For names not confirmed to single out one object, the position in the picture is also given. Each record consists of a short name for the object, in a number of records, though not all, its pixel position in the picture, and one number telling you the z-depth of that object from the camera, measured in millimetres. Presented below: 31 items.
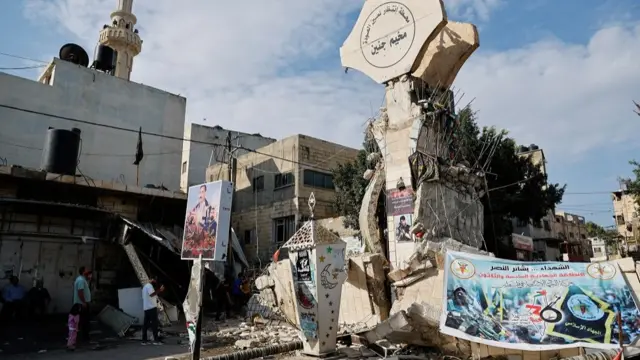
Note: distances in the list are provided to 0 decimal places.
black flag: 20203
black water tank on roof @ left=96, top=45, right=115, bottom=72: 22864
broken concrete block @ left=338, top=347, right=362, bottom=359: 7741
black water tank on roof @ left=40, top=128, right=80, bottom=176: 15648
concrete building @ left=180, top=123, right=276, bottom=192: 27891
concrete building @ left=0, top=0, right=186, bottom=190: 18891
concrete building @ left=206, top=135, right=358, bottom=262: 20734
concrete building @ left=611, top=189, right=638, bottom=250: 39262
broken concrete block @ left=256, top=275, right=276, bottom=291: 14062
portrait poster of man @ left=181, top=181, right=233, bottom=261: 6785
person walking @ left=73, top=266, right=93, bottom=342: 9711
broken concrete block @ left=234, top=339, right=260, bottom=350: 9055
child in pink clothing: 9330
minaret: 27828
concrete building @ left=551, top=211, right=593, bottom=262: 32463
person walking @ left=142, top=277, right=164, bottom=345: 9922
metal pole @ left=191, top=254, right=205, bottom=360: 6650
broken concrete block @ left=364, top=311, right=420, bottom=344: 7273
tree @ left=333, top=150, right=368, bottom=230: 18125
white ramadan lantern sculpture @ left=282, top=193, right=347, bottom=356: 7707
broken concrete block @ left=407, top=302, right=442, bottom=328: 7080
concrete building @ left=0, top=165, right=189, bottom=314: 14242
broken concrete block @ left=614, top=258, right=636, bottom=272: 6238
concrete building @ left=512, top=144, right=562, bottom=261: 28688
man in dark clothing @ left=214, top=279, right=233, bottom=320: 14781
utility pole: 19452
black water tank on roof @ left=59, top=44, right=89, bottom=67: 21969
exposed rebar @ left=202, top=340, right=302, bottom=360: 7379
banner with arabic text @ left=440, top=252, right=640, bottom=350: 5906
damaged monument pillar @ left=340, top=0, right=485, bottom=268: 10680
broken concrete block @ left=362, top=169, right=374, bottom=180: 12461
